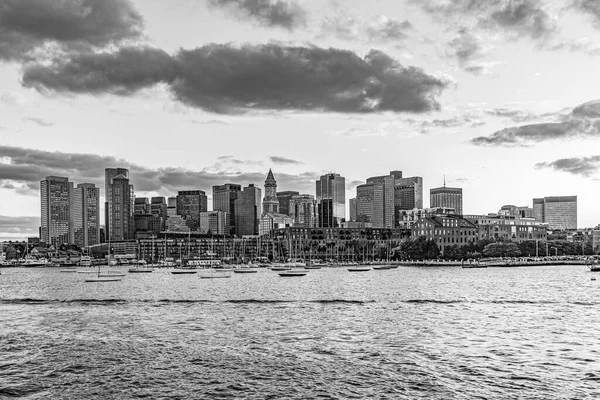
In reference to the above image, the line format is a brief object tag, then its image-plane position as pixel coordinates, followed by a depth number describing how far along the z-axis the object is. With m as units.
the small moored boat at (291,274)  165.88
